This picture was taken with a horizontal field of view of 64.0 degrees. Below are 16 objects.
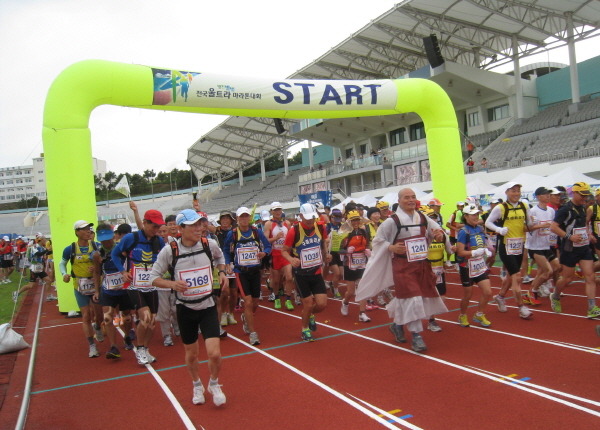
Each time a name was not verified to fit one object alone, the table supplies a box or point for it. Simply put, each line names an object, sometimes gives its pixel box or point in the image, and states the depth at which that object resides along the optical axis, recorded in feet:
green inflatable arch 34.76
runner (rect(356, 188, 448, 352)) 20.76
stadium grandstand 90.17
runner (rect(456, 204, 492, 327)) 23.61
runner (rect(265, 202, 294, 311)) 32.32
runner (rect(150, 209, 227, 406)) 15.87
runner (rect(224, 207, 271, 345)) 25.03
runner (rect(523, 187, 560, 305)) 27.48
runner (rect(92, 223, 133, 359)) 22.63
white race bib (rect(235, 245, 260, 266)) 25.04
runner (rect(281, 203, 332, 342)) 23.59
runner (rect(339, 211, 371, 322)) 28.40
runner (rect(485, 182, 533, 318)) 24.64
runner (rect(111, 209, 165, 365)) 20.99
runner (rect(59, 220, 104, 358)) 23.90
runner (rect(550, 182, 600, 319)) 24.11
